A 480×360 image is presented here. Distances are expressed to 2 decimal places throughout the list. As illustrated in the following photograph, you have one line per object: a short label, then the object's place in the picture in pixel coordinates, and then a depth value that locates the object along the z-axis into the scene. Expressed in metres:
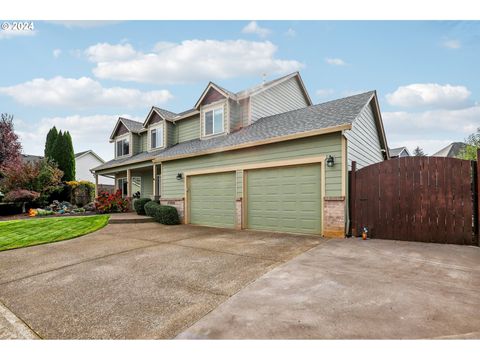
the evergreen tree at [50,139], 21.38
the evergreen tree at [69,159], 20.91
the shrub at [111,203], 14.34
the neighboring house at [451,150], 27.91
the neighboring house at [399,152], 20.66
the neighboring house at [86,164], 29.46
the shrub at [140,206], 13.02
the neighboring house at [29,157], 29.83
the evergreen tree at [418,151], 58.56
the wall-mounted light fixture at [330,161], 6.78
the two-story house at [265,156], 6.97
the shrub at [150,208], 11.33
